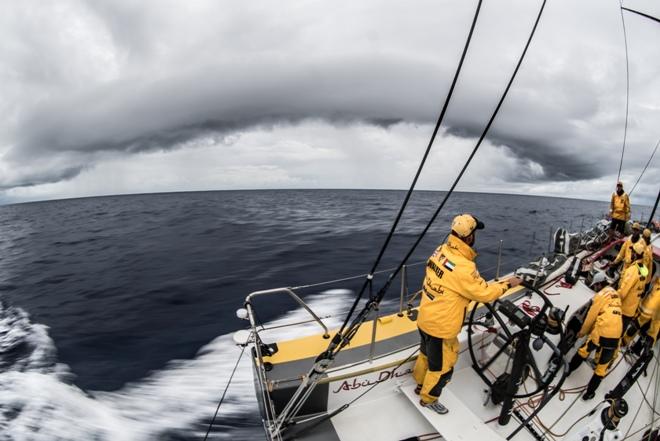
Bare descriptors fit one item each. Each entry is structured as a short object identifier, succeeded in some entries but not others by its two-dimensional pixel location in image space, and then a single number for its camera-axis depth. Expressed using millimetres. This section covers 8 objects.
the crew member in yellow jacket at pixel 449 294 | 2221
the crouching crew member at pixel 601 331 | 2965
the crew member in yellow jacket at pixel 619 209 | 7573
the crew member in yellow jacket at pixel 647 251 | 4020
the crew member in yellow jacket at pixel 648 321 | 3699
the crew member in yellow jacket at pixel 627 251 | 4180
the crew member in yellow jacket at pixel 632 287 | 3611
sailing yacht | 2354
